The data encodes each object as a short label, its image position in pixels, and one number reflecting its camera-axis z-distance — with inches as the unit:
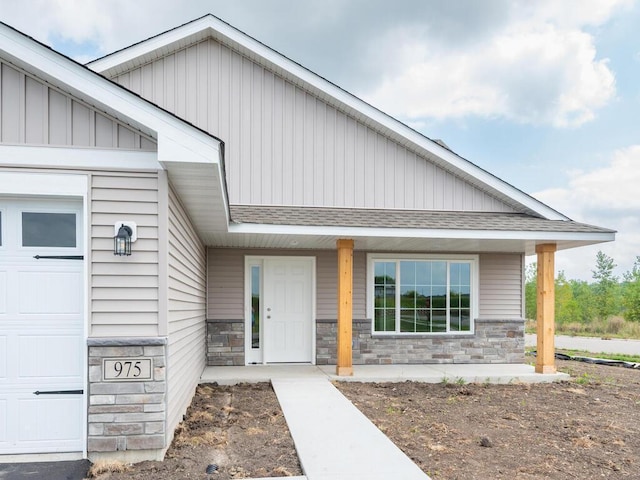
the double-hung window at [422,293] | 383.6
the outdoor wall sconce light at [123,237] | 160.6
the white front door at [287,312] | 373.4
